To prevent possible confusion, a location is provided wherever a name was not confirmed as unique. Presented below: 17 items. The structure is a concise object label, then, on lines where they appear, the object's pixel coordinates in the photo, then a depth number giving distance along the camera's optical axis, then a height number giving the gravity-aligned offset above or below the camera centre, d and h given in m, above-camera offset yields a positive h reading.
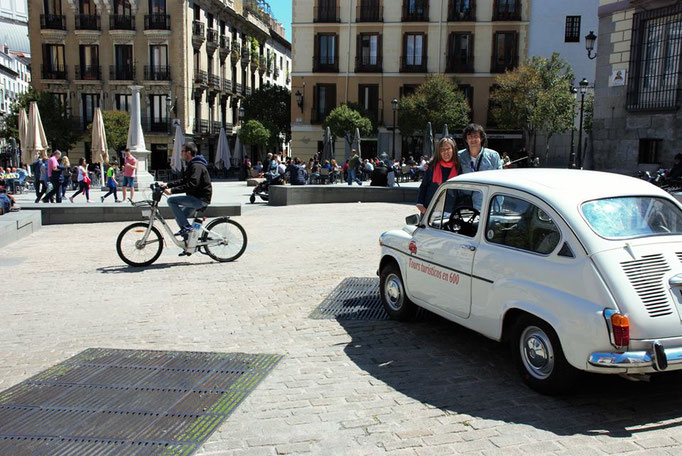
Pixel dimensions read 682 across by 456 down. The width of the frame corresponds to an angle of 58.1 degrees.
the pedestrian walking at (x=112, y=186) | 19.97 -1.47
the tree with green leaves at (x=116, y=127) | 41.72 +0.94
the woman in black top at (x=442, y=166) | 7.26 -0.25
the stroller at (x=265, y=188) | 20.12 -1.48
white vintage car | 3.79 -0.86
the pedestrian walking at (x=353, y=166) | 24.97 -0.92
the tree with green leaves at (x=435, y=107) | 39.66 +2.41
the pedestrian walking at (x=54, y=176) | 17.39 -1.01
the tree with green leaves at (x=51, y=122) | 43.84 +1.32
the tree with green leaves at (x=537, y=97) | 36.09 +2.88
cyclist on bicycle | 9.13 -0.70
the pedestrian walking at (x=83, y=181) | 19.28 -1.26
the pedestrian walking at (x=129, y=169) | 20.09 -0.92
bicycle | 9.22 -1.46
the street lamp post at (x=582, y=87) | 23.14 +2.22
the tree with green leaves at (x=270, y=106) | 51.19 +3.02
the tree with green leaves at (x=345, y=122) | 40.75 +1.42
